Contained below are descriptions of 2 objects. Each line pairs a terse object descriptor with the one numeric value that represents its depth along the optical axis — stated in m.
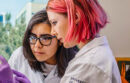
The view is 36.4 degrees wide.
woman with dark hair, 1.17
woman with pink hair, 0.69
